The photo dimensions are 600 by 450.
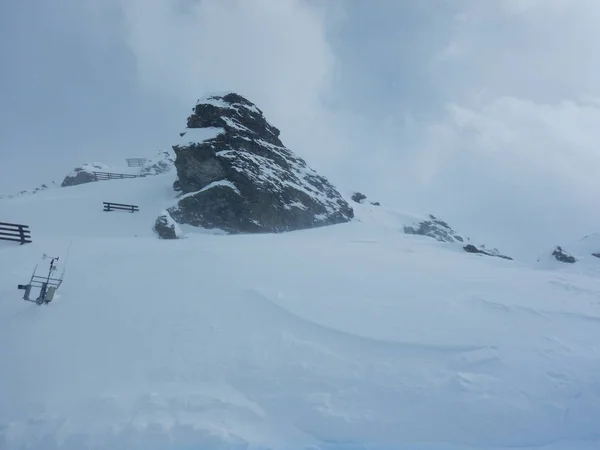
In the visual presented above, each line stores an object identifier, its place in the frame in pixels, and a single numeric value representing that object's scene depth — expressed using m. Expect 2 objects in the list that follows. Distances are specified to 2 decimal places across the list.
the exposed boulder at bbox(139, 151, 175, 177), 70.93
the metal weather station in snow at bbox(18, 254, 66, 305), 10.04
